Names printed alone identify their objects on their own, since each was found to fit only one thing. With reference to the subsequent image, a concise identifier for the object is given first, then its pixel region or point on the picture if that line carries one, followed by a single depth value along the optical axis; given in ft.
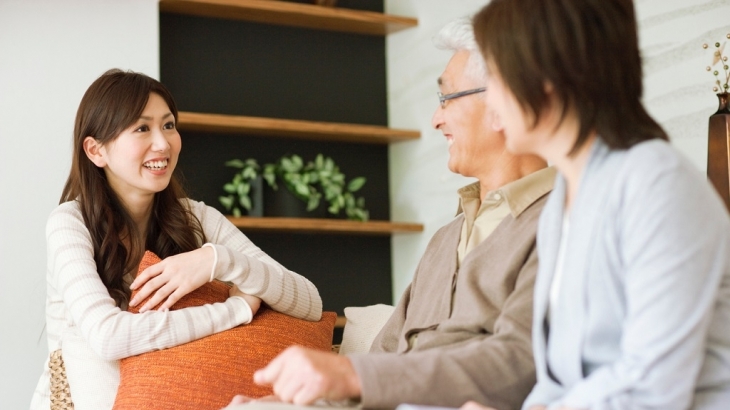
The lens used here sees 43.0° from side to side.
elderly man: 4.40
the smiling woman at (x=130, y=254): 6.89
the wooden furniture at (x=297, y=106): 13.91
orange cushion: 6.41
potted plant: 13.60
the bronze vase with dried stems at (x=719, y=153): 7.44
